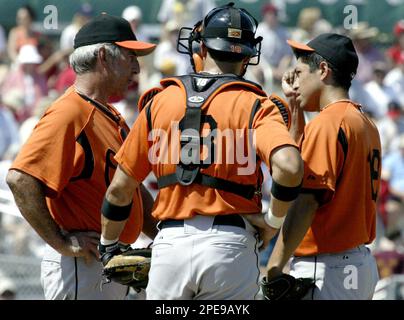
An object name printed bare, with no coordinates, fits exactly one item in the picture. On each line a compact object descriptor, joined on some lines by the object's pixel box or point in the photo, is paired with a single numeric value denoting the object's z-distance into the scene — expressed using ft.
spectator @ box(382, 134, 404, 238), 39.58
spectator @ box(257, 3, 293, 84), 46.78
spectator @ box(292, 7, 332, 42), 47.19
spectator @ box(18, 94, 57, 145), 37.69
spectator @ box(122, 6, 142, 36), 45.21
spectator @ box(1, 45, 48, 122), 44.27
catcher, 16.67
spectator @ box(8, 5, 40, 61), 45.96
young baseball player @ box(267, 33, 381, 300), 18.25
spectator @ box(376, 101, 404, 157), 44.04
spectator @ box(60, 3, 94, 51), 44.39
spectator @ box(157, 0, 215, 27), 45.47
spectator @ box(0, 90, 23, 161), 40.27
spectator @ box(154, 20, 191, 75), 44.47
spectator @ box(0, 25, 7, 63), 47.31
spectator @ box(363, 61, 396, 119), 46.67
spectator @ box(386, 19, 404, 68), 48.99
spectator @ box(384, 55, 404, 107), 48.37
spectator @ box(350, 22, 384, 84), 47.96
